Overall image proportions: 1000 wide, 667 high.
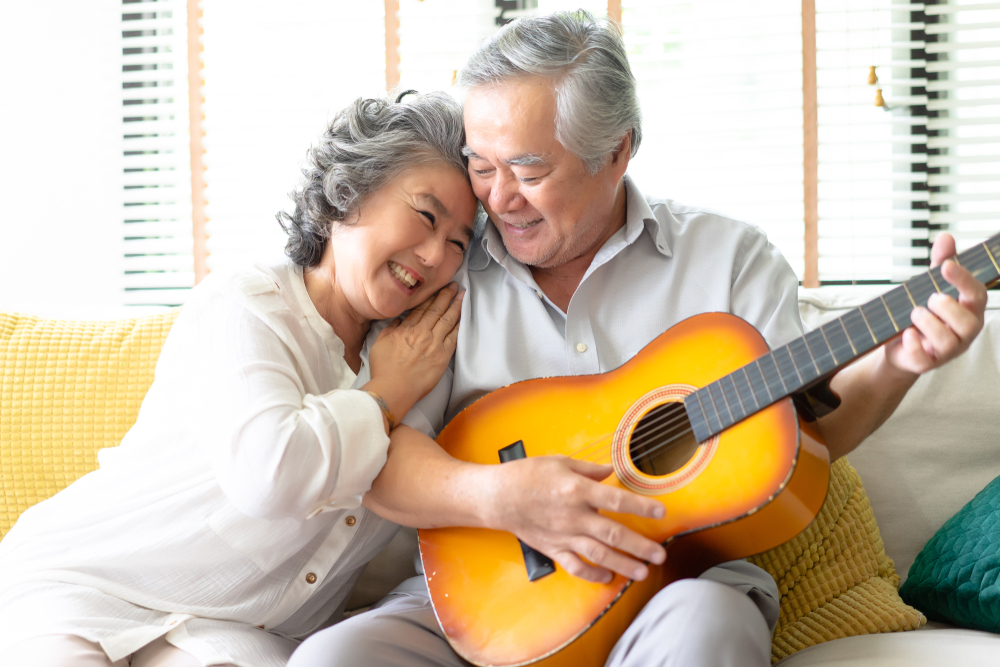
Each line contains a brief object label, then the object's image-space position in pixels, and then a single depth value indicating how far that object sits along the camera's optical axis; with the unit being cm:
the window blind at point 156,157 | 303
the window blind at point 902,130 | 270
